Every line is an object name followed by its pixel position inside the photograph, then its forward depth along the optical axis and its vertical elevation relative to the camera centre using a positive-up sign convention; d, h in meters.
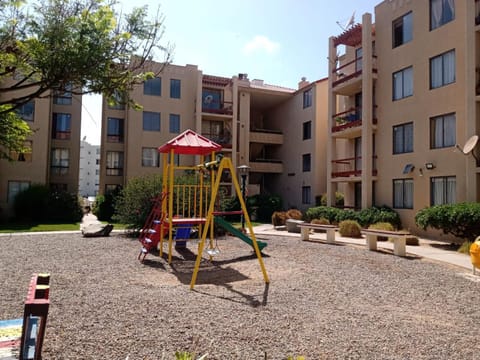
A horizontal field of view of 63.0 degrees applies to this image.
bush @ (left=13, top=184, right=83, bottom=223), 26.48 -1.00
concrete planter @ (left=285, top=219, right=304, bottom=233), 20.36 -1.54
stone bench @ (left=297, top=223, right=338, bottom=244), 15.62 -1.39
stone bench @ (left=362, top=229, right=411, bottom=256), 12.36 -1.37
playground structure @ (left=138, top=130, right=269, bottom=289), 10.57 -0.51
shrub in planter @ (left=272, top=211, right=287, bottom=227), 23.25 -1.35
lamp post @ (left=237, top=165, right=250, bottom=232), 17.38 +1.03
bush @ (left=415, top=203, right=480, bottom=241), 14.06 -0.73
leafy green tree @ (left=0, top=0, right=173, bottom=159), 4.77 +1.88
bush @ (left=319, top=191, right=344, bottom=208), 26.36 -0.16
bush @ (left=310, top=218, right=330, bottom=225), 20.64 -1.28
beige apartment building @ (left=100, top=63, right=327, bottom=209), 30.67 +5.55
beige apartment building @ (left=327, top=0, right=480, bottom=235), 16.59 +4.63
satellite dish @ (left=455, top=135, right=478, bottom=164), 14.90 +2.14
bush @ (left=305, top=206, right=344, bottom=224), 21.92 -0.95
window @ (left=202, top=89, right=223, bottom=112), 33.31 +8.21
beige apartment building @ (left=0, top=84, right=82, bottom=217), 28.03 +2.88
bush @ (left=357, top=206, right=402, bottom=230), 19.48 -0.92
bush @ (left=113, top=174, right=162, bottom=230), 17.08 -0.36
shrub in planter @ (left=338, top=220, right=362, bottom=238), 17.75 -1.44
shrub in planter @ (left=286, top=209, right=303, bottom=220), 23.76 -1.13
